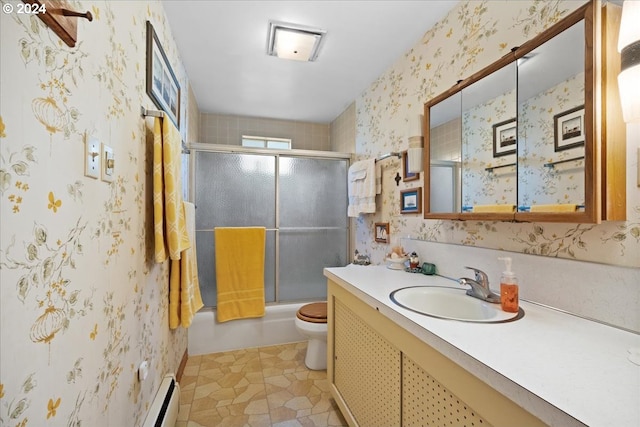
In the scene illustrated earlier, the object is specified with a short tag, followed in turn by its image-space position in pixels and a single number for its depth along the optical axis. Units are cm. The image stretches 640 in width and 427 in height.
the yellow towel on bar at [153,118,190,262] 126
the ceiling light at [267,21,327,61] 175
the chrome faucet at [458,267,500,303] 110
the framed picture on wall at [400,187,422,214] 179
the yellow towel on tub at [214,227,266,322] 238
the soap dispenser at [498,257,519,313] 97
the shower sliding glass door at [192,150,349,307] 248
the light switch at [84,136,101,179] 76
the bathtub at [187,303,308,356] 231
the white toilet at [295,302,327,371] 199
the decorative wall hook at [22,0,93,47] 53
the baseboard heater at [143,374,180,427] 123
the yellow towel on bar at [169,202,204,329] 166
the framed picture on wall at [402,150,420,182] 184
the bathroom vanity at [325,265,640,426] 54
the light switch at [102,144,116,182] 86
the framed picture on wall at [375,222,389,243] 216
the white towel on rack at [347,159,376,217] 224
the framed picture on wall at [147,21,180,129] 130
